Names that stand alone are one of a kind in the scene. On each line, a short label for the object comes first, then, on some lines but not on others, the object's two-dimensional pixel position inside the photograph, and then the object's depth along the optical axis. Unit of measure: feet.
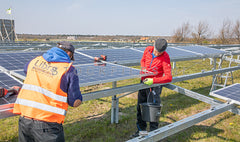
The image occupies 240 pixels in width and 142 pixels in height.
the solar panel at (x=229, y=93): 14.20
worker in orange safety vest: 7.89
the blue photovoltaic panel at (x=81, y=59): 17.85
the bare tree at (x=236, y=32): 124.67
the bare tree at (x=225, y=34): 123.63
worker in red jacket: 14.01
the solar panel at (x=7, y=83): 9.00
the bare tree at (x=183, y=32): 144.46
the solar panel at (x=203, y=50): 30.46
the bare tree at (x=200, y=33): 131.03
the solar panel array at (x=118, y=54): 20.82
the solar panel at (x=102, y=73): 11.32
